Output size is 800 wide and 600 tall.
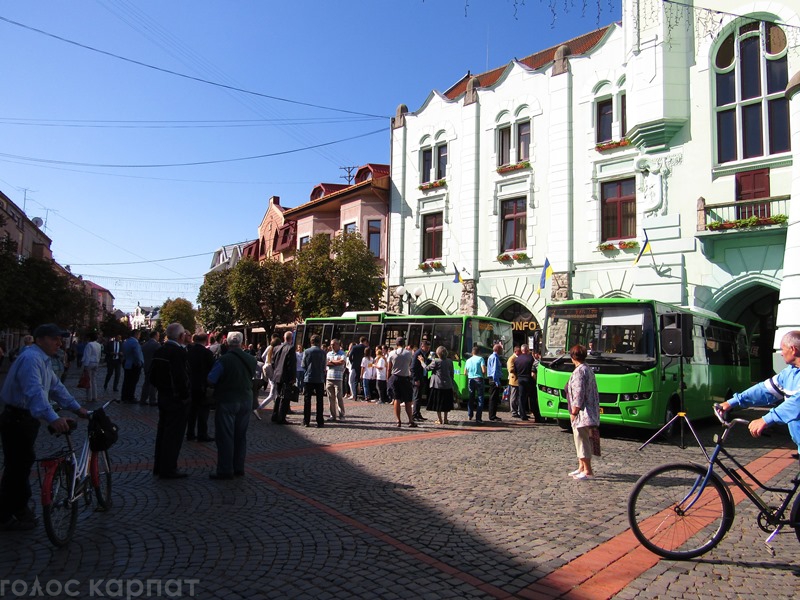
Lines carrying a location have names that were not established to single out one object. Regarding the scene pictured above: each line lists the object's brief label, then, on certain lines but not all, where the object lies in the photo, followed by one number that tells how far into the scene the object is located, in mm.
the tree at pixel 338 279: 27312
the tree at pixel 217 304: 40438
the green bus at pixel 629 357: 11000
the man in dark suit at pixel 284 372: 12523
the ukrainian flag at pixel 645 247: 19953
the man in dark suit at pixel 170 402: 7359
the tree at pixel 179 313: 86625
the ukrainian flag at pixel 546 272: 23391
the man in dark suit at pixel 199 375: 9750
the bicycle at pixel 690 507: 4809
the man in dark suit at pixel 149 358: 15133
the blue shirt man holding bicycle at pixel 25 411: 4926
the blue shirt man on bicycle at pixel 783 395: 4555
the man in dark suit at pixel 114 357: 19656
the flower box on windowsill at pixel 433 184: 28241
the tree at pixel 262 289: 33906
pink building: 31406
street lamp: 28375
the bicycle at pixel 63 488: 4668
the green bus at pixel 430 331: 17828
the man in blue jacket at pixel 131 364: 15781
